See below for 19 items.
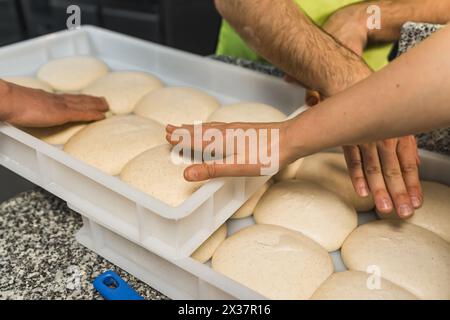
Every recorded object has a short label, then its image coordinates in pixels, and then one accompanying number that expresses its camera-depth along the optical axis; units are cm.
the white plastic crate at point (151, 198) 79
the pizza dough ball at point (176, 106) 130
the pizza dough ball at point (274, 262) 81
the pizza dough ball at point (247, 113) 124
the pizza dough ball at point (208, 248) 91
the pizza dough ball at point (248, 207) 104
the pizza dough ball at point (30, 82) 140
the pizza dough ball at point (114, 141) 109
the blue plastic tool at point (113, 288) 82
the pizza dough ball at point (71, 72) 148
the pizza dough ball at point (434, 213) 96
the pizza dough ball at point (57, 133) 121
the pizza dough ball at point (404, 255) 82
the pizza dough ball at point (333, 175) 106
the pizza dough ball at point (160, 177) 93
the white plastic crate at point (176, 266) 73
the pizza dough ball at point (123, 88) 139
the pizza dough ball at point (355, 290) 77
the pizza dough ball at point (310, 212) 96
